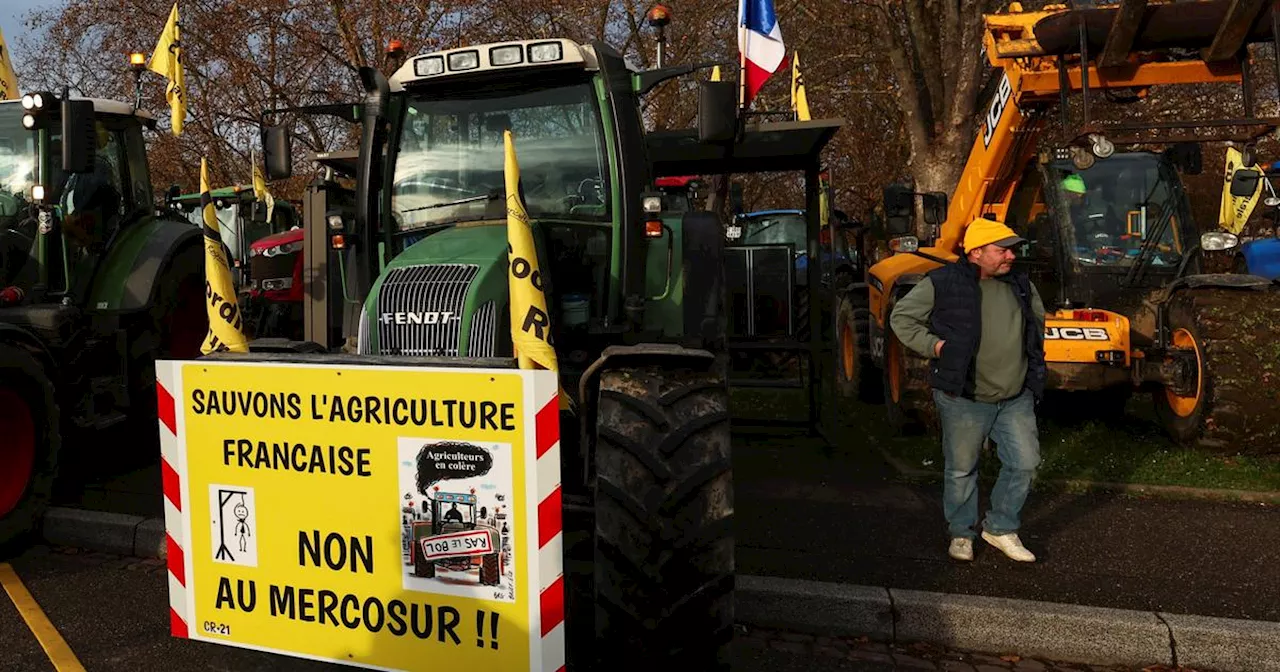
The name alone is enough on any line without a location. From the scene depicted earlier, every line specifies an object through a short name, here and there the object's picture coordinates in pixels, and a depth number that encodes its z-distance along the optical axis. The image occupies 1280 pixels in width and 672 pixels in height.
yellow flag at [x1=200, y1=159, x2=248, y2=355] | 3.86
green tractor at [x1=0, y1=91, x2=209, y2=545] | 5.63
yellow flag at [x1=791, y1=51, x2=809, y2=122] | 7.93
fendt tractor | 3.31
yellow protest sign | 3.09
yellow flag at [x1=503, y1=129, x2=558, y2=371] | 3.27
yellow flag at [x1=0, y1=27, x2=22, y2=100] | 9.12
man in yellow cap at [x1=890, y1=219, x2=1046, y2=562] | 4.92
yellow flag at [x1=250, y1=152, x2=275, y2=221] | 11.01
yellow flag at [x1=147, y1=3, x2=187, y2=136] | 10.10
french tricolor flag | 7.42
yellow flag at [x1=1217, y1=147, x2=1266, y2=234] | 9.99
